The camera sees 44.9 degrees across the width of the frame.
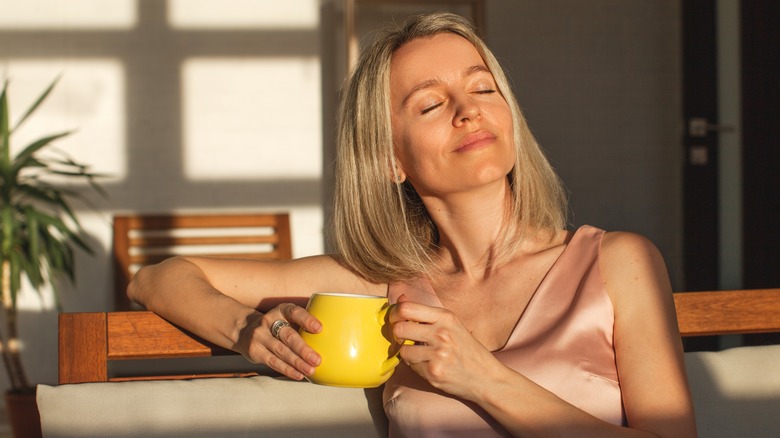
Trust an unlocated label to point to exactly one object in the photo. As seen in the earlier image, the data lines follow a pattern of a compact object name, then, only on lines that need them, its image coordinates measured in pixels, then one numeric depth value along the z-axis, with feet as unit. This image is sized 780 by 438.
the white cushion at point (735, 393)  4.56
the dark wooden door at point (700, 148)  14.37
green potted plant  11.98
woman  3.96
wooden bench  4.33
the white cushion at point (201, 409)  4.31
